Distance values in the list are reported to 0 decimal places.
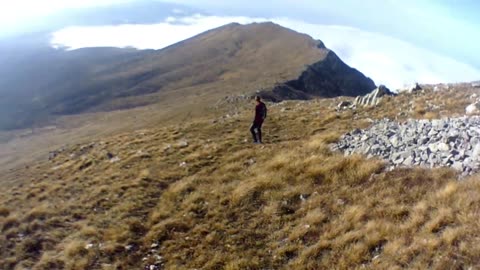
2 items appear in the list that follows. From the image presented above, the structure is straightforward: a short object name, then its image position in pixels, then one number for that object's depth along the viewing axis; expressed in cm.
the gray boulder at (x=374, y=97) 2964
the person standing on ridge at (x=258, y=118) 2438
